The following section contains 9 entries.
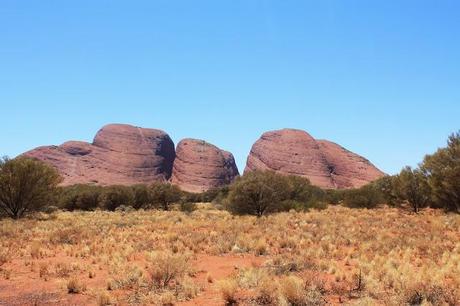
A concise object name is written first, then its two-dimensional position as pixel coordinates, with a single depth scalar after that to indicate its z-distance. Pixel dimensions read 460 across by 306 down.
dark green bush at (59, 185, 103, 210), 60.12
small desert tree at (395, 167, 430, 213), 42.07
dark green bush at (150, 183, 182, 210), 63.25
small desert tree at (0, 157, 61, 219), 35.38
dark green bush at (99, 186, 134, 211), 58.84
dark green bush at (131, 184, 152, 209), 62.00
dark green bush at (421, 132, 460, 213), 32.12
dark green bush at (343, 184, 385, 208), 49.78
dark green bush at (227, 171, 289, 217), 35.56
